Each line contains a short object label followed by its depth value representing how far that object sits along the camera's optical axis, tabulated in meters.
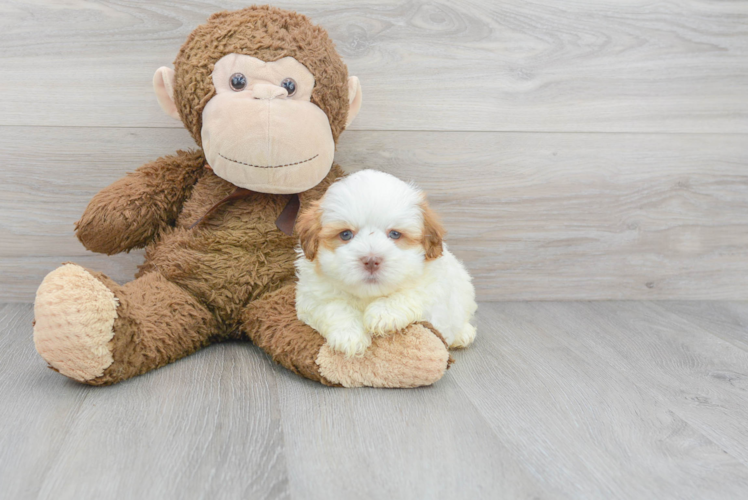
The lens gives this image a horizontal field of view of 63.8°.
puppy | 0.87
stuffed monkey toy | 0.89
